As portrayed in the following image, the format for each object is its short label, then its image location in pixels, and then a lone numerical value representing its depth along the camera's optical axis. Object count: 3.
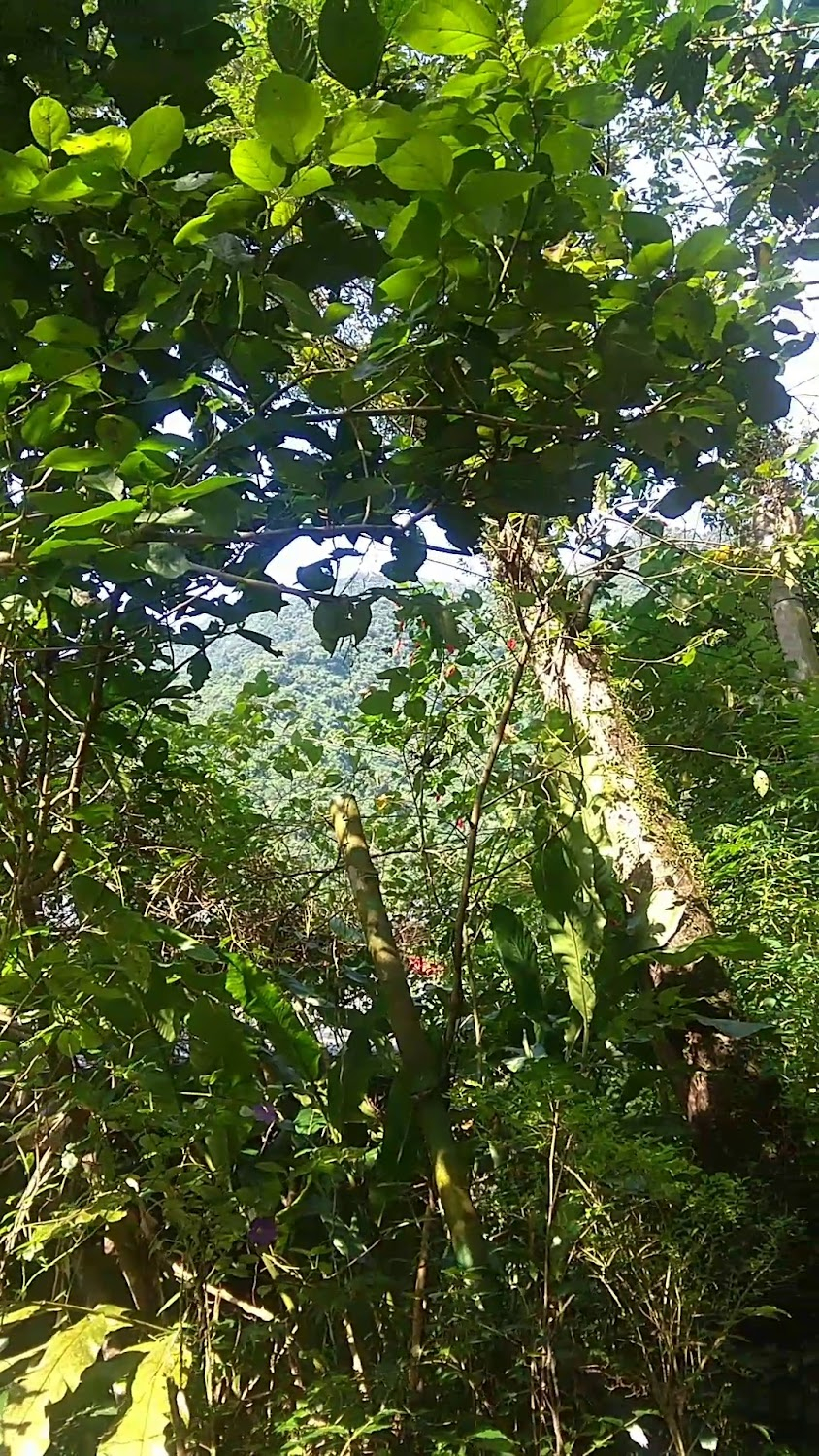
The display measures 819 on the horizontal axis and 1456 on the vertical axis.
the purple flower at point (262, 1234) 1.08
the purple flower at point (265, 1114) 1.24
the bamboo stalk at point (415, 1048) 1.10
